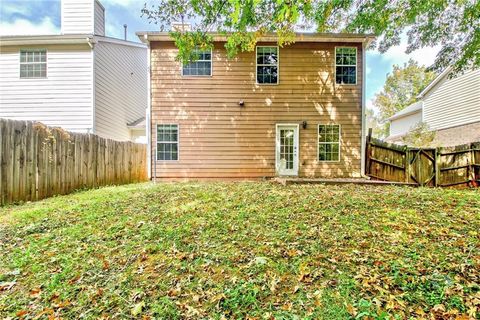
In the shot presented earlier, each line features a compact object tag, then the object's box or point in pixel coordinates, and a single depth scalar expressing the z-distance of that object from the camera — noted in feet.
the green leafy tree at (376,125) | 118.25
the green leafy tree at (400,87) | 97.25
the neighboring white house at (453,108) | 41.22
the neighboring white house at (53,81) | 32.73
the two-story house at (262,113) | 31.14
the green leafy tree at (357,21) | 19.70
